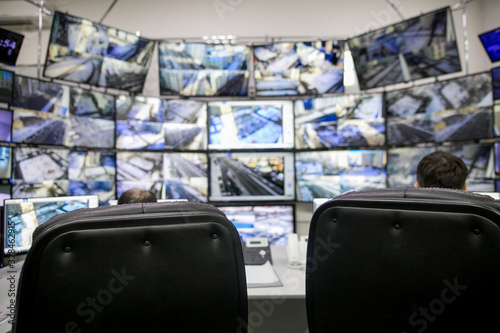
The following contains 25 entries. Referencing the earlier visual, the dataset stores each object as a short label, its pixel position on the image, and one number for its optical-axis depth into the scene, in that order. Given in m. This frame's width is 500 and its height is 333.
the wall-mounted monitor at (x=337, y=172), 3.00
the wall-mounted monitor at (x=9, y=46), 2.29
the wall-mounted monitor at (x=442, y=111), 2.58
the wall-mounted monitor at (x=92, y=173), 2.73
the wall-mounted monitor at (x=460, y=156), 2.58
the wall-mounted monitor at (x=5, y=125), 2.28
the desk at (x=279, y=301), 1.44
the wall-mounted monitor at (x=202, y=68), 3.13
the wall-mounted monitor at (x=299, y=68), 3.14
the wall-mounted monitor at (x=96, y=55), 2.60
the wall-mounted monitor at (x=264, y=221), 3.11
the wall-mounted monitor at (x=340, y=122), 3.01
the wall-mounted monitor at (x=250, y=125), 3.17
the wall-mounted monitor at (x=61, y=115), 2.42
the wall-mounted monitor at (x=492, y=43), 2.56
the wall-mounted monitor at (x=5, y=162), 2.30
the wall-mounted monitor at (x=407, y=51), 2.69
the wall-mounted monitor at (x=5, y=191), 2.29
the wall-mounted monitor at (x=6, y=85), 2.28
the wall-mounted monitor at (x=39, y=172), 2.40
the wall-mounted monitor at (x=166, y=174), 2.98
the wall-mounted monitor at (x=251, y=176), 3.16
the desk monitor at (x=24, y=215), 1.72
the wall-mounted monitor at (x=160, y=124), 2.99
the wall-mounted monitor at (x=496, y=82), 2.49
